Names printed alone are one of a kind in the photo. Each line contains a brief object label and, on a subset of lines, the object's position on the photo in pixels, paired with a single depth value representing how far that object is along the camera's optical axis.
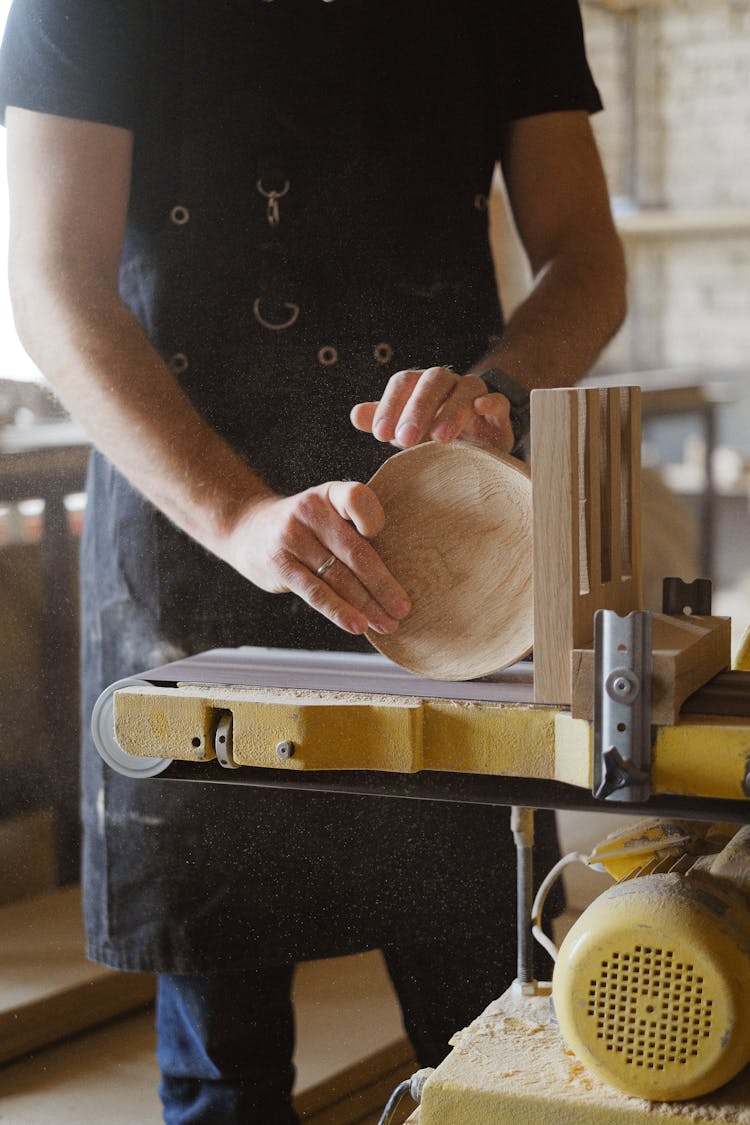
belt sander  0.90
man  1.33
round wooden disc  1.09
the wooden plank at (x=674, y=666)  0.90
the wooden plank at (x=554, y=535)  0.94
